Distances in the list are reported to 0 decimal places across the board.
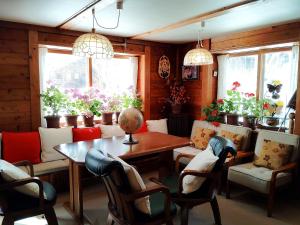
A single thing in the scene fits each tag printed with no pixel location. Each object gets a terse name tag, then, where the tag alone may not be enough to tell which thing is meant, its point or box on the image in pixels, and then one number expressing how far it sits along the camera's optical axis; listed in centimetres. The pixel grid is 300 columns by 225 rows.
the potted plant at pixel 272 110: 369
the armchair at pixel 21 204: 202
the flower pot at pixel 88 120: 401
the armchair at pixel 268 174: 282
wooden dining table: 248
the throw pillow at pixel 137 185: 185
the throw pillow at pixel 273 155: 308
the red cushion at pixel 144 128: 427
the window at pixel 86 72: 396
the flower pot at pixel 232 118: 412
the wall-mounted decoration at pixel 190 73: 477
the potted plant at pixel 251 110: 388
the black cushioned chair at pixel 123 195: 174
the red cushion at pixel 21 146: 313
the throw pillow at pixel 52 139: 340
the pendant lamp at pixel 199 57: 308
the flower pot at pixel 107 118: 421
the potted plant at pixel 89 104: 399
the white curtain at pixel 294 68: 351
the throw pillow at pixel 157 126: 443
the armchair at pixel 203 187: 225
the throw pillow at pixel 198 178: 224
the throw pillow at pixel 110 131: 394
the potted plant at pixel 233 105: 412
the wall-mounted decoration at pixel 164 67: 491
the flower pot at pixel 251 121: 387
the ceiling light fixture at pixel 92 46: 216
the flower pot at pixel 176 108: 482
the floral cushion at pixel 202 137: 395
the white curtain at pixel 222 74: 454
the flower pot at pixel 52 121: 369
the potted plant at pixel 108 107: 421
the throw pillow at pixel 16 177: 203
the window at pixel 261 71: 368
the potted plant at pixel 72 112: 390
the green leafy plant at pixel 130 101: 442
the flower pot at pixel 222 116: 432
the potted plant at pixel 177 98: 483
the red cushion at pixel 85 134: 370
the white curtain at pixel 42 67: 373
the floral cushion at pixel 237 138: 361
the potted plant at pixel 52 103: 367
